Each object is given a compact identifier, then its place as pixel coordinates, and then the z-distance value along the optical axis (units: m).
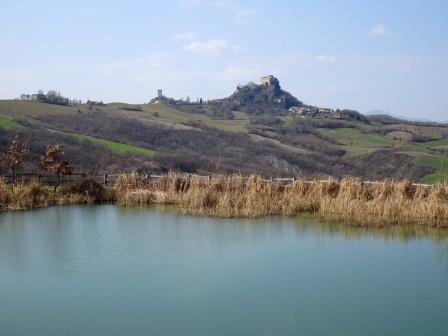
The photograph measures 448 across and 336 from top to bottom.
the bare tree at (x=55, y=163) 18.77
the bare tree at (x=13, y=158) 18.70
